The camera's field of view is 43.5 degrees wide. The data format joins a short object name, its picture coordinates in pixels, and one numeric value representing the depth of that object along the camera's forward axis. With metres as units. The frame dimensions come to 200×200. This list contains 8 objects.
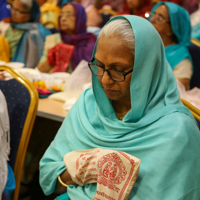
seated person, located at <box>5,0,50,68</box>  2.91
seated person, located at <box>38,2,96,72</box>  2.51
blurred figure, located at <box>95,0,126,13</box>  3.73
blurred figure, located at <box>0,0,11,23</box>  3.38
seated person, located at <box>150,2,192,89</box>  1.90
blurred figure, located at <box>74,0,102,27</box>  3.59
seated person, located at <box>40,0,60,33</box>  3.46
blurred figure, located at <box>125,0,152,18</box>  3.15
